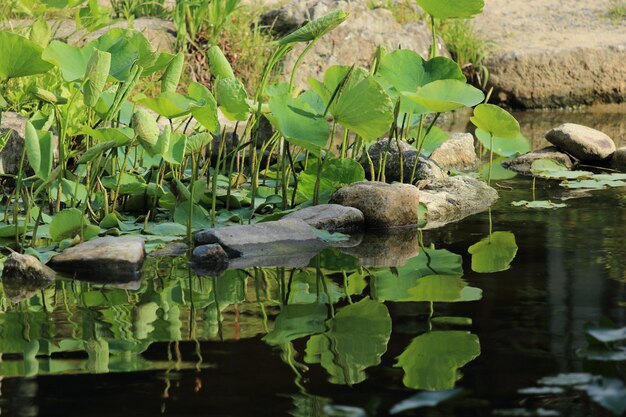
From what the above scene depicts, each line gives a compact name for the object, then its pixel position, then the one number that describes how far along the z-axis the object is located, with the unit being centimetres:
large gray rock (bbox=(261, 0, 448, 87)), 1552
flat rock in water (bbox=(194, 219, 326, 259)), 665
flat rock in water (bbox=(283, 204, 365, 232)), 736
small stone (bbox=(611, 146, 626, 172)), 1055
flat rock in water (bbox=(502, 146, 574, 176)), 1067
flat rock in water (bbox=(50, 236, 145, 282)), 617
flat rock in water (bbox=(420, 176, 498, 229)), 818
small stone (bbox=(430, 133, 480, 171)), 1068
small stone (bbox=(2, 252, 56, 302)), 591
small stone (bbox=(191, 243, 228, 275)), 637
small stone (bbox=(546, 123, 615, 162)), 1070
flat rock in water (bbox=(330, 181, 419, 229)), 768
